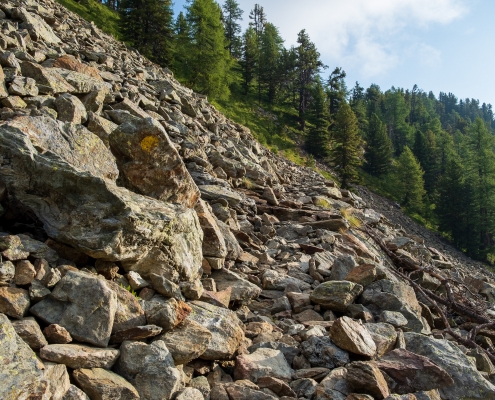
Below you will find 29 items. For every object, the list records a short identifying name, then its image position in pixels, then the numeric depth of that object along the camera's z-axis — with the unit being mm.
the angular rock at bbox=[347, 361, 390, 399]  4309
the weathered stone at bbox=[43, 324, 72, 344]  3596
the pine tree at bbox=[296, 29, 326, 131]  66062
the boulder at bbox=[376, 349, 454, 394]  4781
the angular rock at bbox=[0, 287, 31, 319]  3580
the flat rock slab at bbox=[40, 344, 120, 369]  3375
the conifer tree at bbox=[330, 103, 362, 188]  45250
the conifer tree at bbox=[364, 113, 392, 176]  67188
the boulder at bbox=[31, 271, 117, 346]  3787
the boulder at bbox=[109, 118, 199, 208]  7039
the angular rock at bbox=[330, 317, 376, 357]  5125
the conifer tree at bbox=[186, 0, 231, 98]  39125
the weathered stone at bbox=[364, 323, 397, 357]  5433
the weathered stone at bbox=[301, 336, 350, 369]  5035
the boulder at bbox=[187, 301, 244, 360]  4699
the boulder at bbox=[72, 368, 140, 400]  3381
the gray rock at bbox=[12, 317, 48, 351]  3420
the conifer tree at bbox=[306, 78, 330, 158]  53781
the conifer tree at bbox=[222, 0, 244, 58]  82188
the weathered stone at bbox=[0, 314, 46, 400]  2895
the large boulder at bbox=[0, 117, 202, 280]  4824
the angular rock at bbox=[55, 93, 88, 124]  8273
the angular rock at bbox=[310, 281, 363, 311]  6855
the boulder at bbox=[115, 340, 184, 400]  3721
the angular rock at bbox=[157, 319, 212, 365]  4207
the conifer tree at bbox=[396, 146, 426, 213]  59031
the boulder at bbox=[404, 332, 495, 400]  5109
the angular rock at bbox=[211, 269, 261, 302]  6680
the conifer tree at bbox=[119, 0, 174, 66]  41656
